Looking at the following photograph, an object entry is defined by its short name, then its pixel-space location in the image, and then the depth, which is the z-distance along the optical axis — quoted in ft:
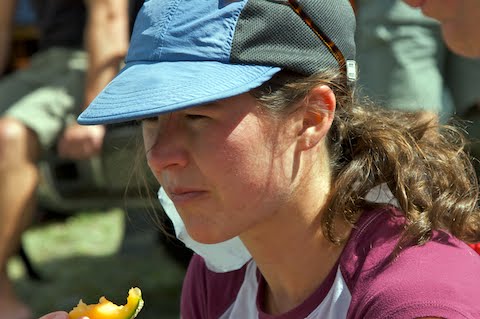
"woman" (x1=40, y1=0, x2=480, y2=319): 12.33
